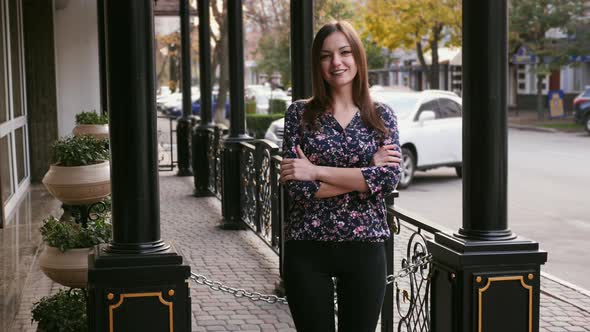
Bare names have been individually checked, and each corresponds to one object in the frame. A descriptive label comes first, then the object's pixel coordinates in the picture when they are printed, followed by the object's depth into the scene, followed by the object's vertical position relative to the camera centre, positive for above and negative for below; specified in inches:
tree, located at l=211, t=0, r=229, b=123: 1153.4 +50.9
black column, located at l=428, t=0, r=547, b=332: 171.6 -28.2
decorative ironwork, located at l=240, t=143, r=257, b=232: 411.5 -46.5
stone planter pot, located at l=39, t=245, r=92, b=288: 214.2 -42.2
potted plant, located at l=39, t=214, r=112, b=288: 214.5 -38.8
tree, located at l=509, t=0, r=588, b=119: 1401.3 +89.8
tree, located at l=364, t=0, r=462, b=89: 1346.0 +101.4
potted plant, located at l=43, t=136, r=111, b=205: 265.7 -24.8
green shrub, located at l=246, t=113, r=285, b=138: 1095.6 -43.3
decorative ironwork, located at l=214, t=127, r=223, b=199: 535.5 -46.5
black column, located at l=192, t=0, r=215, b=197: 577.3 -23.2
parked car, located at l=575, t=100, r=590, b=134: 1173.7 -42.9
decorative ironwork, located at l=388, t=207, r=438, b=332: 193.3 -40.6
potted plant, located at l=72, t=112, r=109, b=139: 415.5 -15.8
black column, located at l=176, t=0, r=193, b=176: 685.3 -11.3
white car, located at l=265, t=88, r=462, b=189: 645.9 -32.3
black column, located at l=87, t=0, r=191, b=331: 167.8 -23.6
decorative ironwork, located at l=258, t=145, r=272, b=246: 374.3 -47.1
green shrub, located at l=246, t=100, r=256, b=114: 1460.4 -31.8
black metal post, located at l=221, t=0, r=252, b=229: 426.9 -20.6
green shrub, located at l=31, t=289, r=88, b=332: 208.4 -52.9
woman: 142.8 -16.3
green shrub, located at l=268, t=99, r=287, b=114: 1246.3 -25.3
